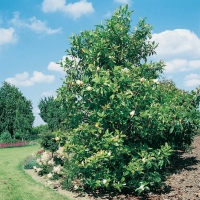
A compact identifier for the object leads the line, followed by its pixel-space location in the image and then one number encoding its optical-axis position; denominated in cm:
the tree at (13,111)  3775
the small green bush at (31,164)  1353
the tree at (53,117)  2000
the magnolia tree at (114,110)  732
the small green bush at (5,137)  3472
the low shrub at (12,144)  3197
